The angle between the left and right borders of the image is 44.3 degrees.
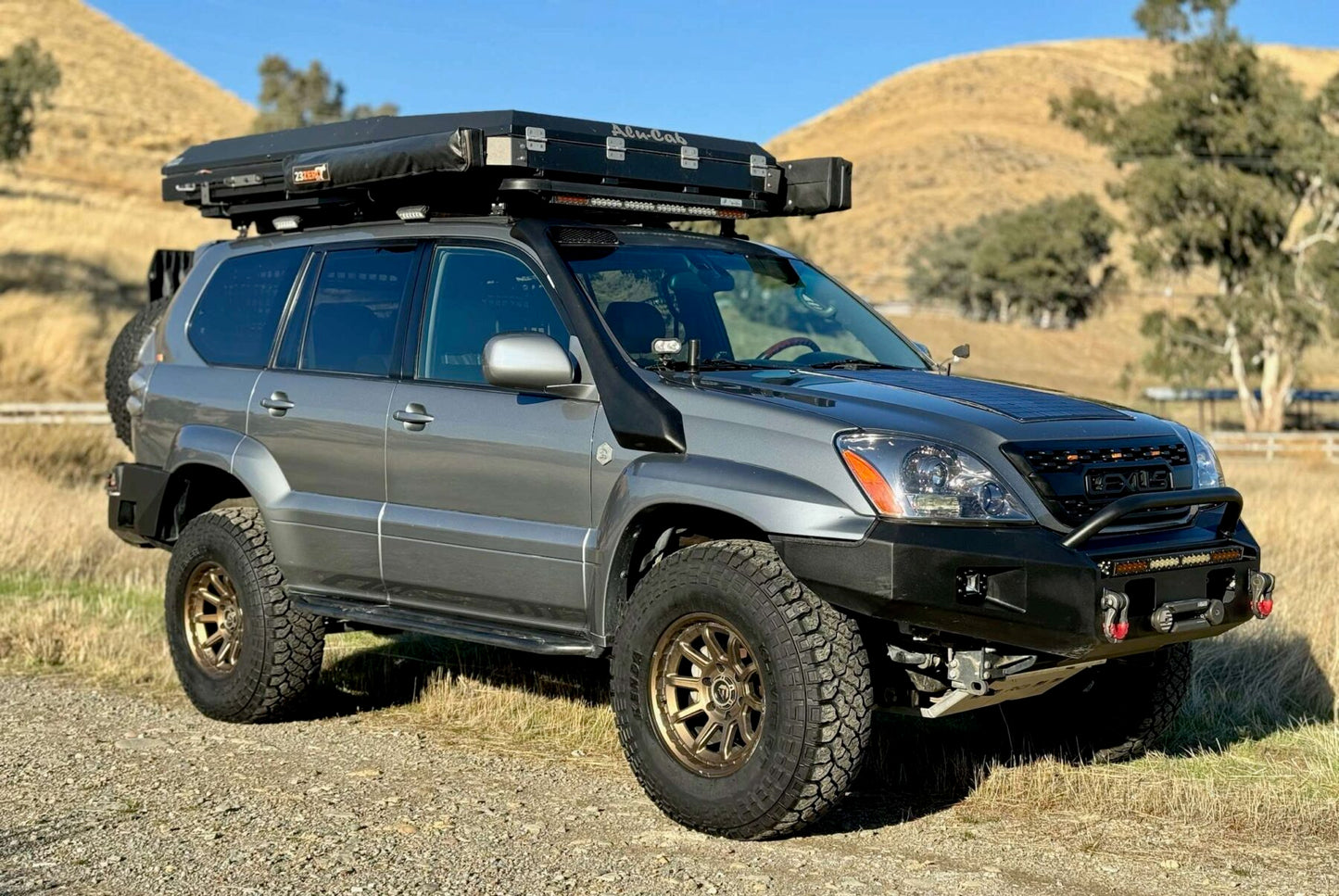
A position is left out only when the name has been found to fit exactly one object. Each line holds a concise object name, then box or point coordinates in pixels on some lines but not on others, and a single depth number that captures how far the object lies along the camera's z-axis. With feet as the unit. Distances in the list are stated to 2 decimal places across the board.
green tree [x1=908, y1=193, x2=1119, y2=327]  229.45
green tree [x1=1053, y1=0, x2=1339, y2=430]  142.72
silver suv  16.55
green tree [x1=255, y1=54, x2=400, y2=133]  285.84
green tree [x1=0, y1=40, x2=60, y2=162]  202.28
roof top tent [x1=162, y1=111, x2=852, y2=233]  20.68
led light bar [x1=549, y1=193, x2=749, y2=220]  21.40
